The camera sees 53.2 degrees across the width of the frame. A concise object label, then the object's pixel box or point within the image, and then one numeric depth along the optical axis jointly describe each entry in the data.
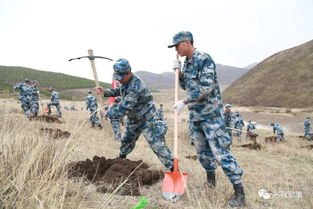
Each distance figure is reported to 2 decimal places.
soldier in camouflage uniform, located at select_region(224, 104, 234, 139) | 13.70
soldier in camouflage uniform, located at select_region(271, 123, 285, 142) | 16.83
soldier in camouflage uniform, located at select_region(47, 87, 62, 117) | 17.20
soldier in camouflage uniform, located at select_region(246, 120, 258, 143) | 16.88
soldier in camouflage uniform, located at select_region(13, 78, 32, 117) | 13.45
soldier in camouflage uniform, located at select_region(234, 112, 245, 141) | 16.94
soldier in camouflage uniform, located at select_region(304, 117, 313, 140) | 18.63
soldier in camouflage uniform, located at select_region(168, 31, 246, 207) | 3.69
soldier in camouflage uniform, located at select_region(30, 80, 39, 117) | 14.16
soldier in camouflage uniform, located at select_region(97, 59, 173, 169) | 4.31
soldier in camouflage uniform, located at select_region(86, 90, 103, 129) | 15.31
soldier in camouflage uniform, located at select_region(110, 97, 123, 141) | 9.94
